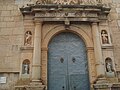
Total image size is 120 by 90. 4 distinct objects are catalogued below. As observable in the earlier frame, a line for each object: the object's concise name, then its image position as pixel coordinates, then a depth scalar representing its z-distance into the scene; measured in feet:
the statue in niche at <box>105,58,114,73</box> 14.83
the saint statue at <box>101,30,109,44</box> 15.76
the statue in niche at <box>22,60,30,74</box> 14.55
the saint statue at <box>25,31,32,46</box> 15.36
